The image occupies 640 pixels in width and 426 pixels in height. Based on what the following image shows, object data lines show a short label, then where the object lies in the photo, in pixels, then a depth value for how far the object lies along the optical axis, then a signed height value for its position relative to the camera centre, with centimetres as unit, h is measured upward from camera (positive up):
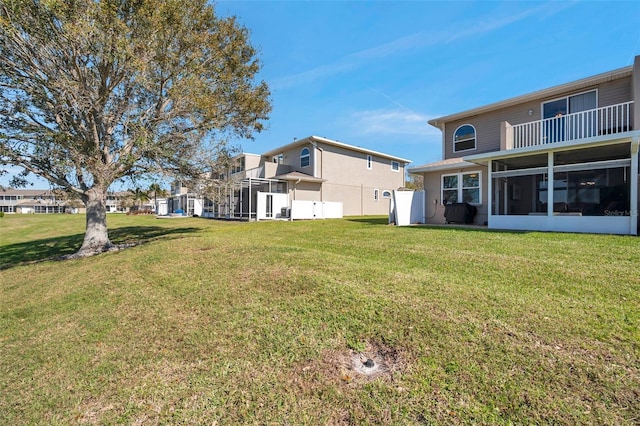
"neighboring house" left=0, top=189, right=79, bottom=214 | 7020 +123
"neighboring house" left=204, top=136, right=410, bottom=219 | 2170 +220
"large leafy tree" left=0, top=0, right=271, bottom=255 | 786 +366
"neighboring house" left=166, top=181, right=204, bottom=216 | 3100 +58
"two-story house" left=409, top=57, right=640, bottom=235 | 970 +200
